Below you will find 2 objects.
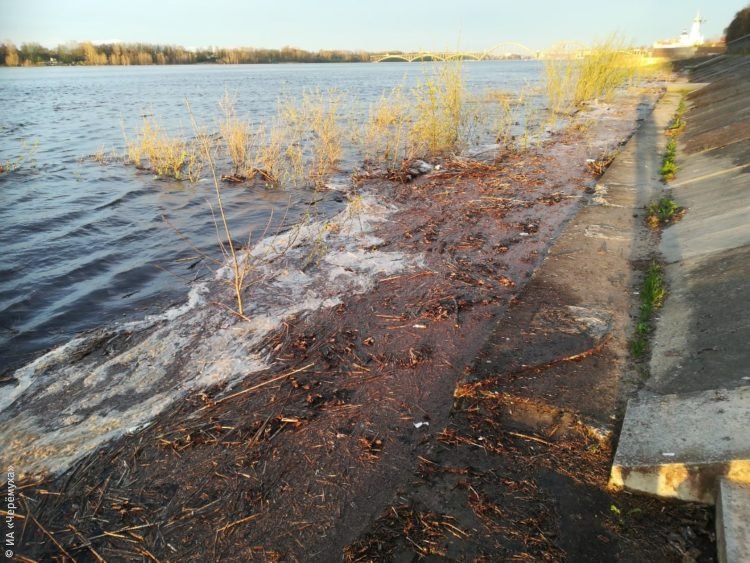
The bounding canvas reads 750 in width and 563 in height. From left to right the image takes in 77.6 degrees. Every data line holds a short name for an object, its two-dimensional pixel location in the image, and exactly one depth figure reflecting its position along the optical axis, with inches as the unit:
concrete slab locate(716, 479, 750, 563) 66.1
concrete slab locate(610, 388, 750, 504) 78.7
